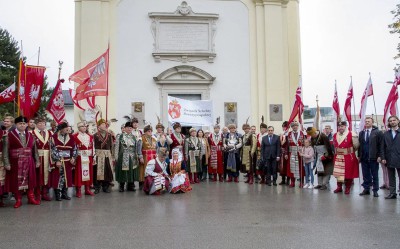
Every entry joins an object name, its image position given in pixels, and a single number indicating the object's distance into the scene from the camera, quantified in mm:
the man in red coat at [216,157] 13758
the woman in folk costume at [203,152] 13508
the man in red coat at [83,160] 9961
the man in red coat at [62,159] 9375
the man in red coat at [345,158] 10266
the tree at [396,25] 21516
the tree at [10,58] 43156
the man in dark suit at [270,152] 11984
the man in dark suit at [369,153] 9648
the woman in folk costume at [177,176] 10438
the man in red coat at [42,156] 9188
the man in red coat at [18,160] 8586
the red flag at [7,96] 13469
